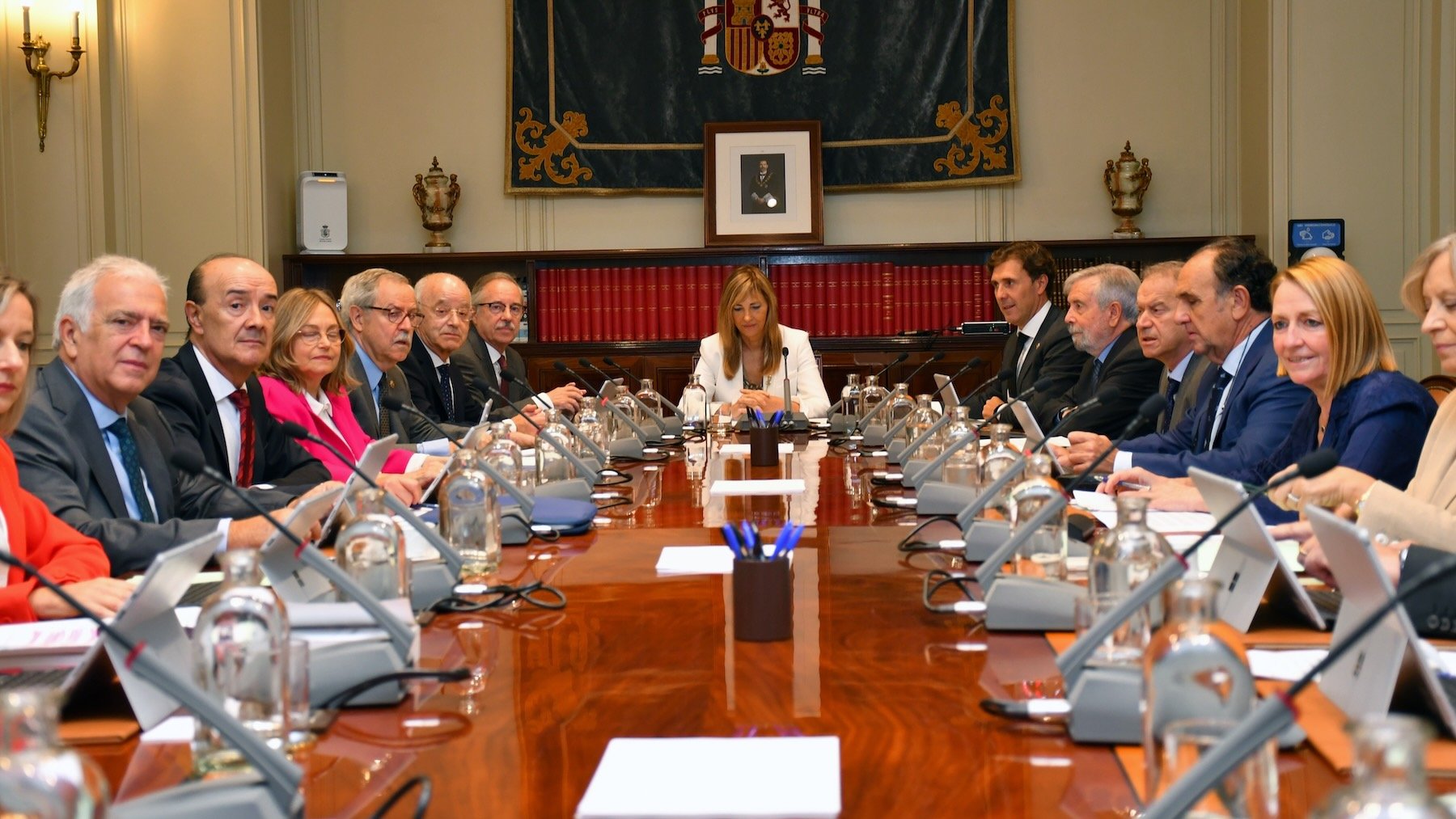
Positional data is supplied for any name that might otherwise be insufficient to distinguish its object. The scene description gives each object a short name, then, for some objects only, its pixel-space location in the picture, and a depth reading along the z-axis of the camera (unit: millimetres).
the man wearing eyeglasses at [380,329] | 4773
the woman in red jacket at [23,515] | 2264
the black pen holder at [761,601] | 1751
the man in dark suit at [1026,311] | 5684
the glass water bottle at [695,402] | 5762
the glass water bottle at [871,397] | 5281
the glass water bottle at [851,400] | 5390
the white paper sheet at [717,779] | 1152
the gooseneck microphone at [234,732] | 1068
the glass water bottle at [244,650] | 1373
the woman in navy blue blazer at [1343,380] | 2729
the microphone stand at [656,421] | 4887
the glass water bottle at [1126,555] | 1632
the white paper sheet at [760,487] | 3322
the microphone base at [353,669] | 1487
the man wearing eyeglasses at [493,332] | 5871
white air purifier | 7047
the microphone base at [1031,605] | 1755
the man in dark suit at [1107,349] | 4879
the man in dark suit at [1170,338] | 4379
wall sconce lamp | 6098
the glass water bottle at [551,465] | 3418
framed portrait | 7215
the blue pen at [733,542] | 1798
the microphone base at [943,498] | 2855
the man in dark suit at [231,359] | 3402
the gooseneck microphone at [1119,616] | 1364
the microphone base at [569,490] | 3076
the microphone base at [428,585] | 2002
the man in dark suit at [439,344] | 5465
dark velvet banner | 7242
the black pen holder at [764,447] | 3967
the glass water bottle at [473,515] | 2303
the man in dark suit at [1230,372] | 3408
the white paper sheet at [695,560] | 2266
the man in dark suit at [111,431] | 2541
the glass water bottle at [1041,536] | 2033
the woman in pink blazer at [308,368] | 3775
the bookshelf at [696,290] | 7141
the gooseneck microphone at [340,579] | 1562
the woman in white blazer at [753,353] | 6016
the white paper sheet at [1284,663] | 1518
